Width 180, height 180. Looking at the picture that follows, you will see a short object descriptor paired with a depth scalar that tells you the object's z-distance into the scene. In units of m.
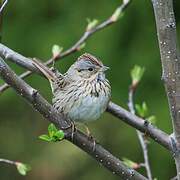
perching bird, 5.91
